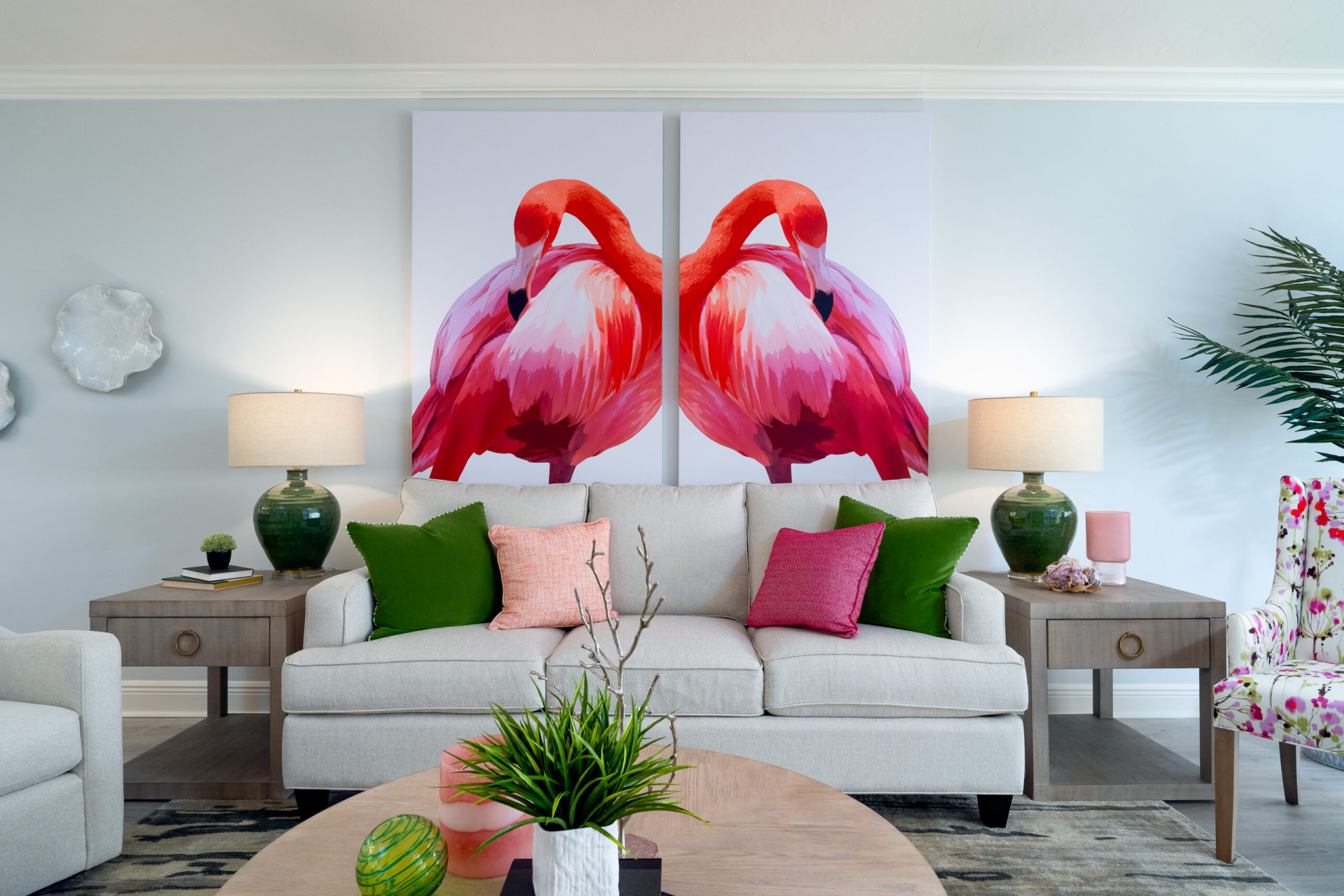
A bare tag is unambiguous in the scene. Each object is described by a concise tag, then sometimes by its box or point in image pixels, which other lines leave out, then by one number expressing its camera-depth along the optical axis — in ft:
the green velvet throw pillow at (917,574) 7.25
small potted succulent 8.05
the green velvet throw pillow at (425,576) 7.29
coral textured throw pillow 7.46
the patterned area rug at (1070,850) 5.72
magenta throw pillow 7.11
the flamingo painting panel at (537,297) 9.57
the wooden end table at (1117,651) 7.16
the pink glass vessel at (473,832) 3.40
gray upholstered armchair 5.21
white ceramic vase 2.89
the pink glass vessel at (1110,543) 8.15
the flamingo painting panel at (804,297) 9.55
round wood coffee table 3.35
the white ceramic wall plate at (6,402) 9.46
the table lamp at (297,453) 8.18
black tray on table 3.07
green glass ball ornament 3.02
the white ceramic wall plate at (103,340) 9.49
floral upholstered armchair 5.67
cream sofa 6.51
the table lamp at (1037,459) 8.21
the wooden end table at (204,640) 7.15
